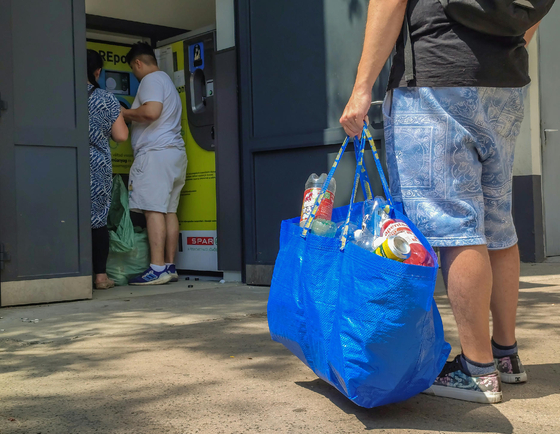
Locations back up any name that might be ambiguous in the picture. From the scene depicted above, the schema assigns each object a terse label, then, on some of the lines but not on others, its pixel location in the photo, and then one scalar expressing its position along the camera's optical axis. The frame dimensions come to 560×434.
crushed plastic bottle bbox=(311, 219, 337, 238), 1.92
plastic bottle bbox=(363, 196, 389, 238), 1.84
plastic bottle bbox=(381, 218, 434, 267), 1.65
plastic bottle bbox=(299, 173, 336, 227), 1.96
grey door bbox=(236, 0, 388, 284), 4.11
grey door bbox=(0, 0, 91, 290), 3.75
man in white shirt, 5.00
